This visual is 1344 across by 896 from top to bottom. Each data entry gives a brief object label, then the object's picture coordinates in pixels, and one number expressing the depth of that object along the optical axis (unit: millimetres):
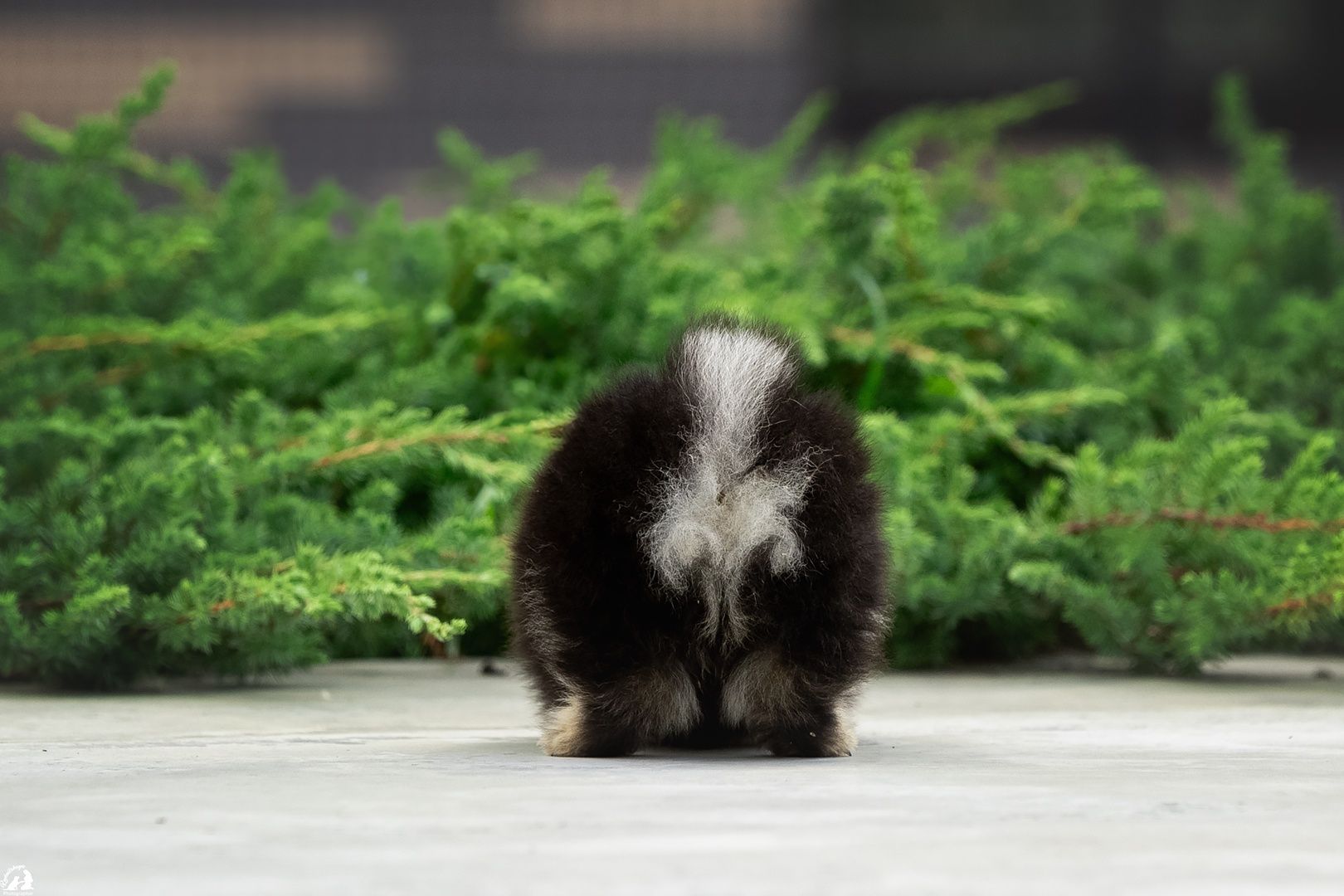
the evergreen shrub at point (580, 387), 7062
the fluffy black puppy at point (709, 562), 5055
